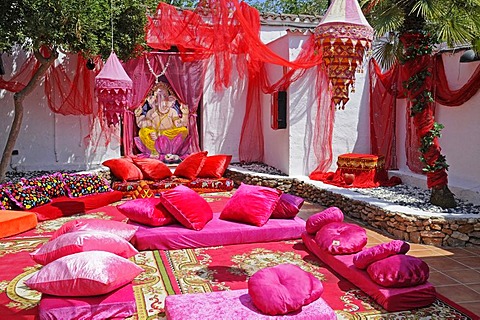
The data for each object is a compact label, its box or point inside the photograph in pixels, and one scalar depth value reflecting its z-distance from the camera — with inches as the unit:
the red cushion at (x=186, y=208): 210.7
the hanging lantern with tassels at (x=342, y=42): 170.1
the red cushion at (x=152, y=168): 365.1
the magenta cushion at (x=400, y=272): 144.9
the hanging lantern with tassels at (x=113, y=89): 281.7
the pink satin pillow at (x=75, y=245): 141.9
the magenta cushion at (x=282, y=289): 120.1
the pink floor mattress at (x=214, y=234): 204.1
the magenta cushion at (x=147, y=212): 210.4
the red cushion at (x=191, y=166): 370.9
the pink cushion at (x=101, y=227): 175.8
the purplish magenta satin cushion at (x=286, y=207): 228.2
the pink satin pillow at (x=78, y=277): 124.9
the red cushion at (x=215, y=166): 382.0
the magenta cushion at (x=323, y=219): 199.8
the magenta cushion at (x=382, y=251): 154.2
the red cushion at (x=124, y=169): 360.2
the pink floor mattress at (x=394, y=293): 142.3
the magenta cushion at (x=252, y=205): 219.5
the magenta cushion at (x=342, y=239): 177.9
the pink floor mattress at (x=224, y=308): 119.6
